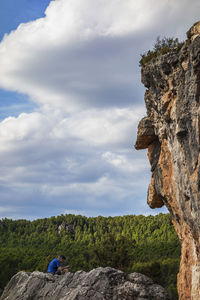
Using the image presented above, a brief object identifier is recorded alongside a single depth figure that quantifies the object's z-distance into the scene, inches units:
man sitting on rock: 830.3
